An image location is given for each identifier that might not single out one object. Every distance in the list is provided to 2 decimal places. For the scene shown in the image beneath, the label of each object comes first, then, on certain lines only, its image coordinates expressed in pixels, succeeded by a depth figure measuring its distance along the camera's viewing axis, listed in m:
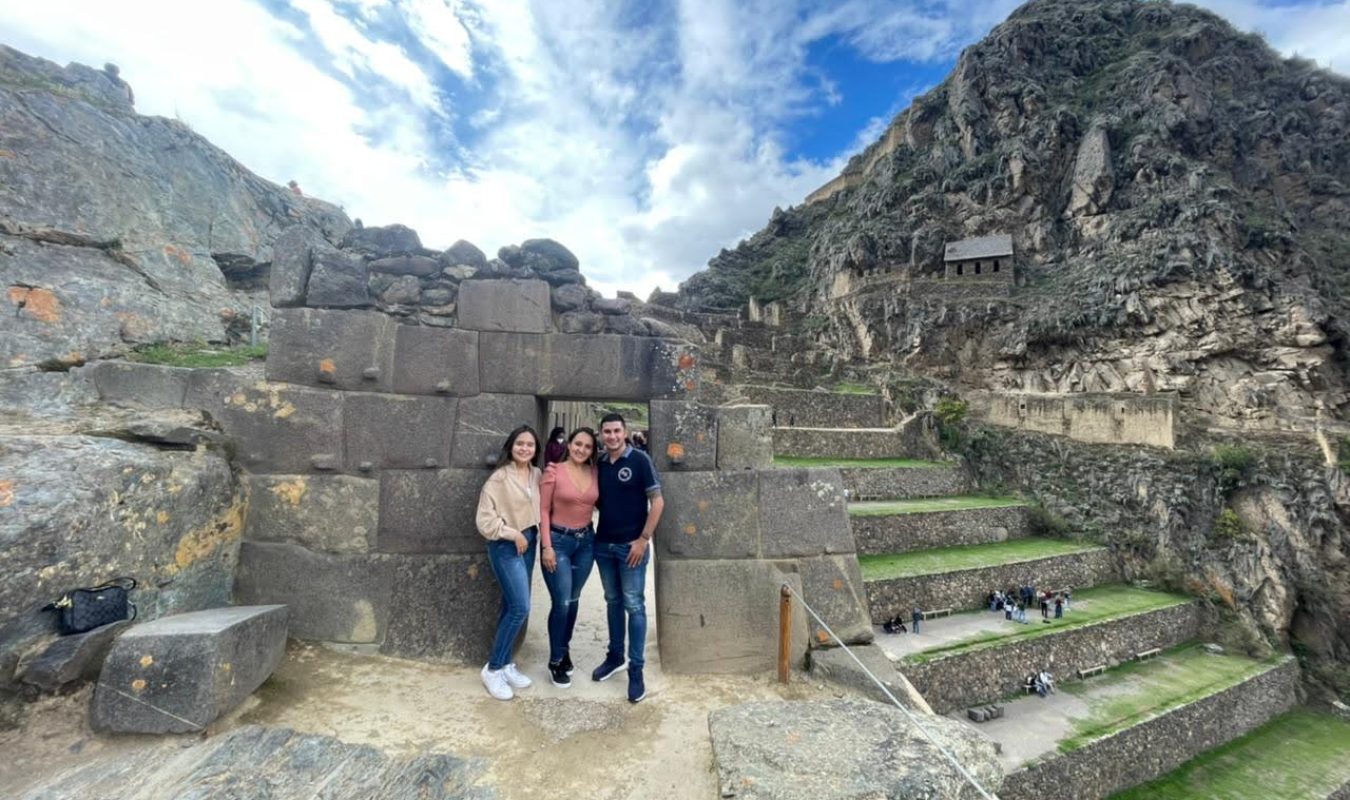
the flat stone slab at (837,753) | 2.23
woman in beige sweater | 3.29
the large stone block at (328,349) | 3.66
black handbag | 2.54
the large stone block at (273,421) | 3.59
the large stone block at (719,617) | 3.71
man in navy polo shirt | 3.45
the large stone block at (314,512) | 3.60
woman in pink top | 3.47
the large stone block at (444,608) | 3.59
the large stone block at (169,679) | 2.44
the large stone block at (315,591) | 3.54
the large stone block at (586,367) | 3.90
